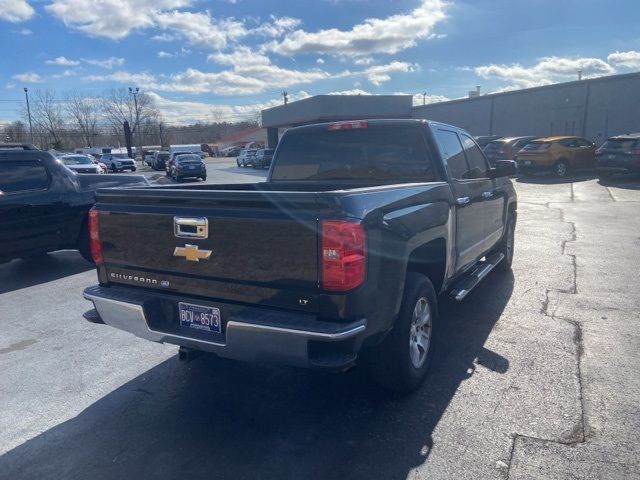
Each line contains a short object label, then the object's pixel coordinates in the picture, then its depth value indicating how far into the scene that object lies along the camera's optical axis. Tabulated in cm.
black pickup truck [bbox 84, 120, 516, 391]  289
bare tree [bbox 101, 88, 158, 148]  8175
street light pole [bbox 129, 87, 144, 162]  8018
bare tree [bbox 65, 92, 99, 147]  8531
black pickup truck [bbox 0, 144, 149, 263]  704
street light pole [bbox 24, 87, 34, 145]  7444
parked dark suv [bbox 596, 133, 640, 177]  1767
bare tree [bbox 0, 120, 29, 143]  7868
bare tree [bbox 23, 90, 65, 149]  8000
